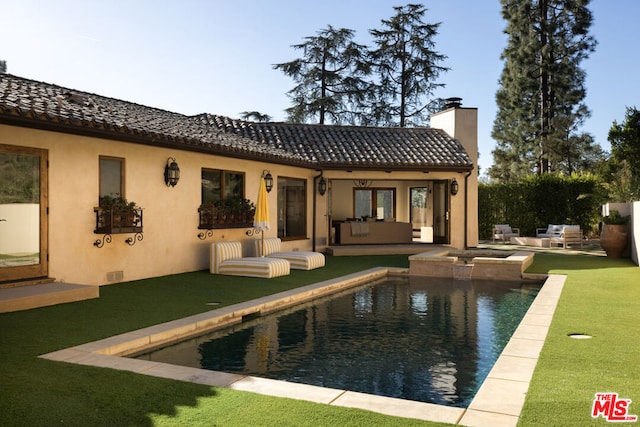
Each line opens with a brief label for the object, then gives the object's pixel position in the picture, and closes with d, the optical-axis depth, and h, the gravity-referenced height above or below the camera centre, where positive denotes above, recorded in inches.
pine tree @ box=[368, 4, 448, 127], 1239.5 +345.8
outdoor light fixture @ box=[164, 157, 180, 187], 460.8 +38.6
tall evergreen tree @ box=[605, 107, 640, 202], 669.3 +73.4
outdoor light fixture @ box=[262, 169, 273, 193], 600.3 +43.4
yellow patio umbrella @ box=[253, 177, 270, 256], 520.7 +4.4
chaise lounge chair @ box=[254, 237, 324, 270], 520.4 -37.6
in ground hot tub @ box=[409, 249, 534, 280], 502.3 -48.2
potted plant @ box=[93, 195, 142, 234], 392.5 +1.6
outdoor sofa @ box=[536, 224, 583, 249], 760.0 -27.6
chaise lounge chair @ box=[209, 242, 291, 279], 455.8 -40.3
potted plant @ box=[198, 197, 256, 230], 507.2 +4.5
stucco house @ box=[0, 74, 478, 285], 346.0 +38.0
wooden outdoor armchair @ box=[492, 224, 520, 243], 864.3 -26.4
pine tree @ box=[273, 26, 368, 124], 1183.6 +316.8
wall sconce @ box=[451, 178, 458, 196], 744.3 +39.9
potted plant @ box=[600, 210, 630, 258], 623.8 -20.8
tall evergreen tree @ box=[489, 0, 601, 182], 1154.7 +312.2
